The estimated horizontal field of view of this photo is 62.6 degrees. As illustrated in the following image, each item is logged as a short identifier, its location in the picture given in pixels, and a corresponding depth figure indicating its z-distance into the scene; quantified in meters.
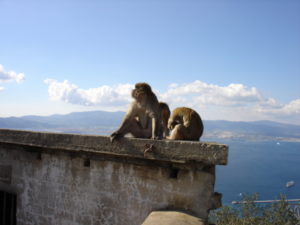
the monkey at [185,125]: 4.53
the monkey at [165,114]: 5.61
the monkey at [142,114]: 4.68
